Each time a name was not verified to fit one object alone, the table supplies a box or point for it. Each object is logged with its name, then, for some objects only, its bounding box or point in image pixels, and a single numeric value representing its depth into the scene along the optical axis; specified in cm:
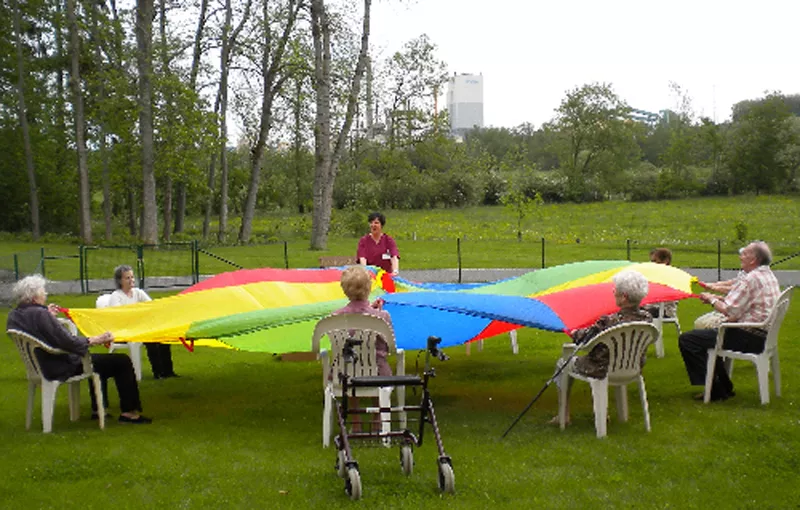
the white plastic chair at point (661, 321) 862
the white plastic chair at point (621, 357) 540
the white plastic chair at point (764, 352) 622
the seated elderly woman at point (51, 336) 561
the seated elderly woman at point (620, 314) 556
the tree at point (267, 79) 2469
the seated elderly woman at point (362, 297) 520
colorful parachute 591
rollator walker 415
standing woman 898
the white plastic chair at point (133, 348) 761
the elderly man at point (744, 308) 627
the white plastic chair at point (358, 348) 515
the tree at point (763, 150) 4138
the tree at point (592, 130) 5247
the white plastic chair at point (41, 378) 557
